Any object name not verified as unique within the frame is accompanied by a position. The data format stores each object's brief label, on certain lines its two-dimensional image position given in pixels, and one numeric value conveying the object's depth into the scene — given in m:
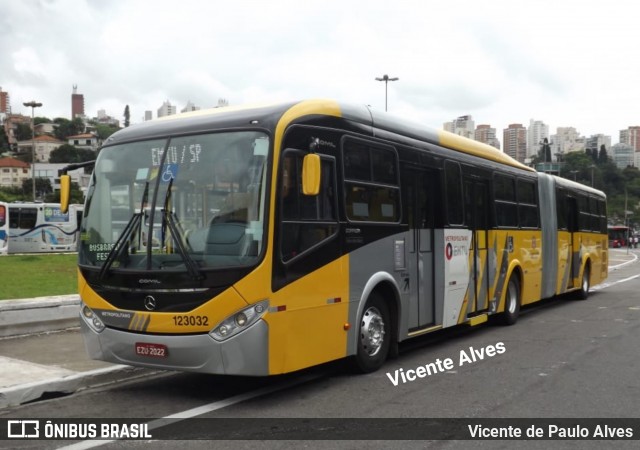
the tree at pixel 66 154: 141.25
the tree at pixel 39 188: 114.03
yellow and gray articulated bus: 6.20
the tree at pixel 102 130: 165.56
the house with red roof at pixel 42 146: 174.38
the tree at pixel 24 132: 197.88
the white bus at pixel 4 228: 34.00
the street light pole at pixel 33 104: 50.34
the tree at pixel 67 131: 198.62
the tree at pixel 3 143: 179.50
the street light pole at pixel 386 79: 31.14
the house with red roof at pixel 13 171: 145.00
